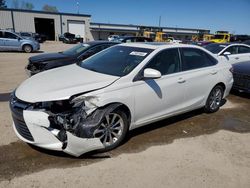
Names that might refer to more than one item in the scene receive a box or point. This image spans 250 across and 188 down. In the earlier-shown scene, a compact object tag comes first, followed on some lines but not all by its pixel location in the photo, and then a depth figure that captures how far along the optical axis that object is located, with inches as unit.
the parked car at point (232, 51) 282.7
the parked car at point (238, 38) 1045.8
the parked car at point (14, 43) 552.0
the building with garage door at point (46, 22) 1319.3
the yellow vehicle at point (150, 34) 1220.1
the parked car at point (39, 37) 1044.0
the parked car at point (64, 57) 218.2
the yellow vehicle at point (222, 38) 941.7
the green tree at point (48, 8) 3240.9
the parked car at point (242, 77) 213.3
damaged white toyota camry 98.5
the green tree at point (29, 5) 3157.9
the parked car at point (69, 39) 1228.5
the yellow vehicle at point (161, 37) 1135.8
